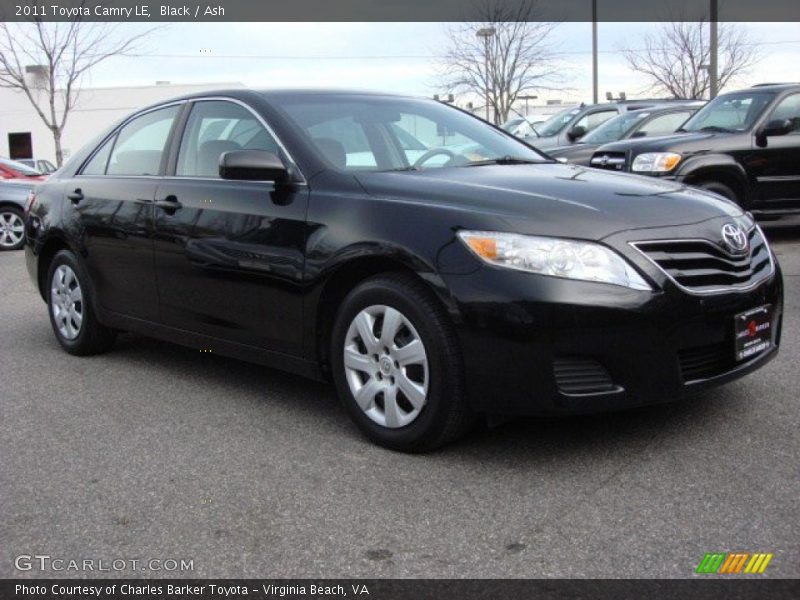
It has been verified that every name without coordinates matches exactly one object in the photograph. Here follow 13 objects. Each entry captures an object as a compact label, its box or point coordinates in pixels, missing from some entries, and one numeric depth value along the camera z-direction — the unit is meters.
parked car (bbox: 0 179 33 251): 12.75
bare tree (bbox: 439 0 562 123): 30.36
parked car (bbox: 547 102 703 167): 12.83
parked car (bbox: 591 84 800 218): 9.50
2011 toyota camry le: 3.46
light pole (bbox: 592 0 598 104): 29.95
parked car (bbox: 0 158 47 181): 13.81
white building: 50.34
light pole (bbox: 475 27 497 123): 29.72
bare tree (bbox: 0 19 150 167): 22.70
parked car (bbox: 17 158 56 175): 35.50
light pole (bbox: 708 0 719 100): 20.00
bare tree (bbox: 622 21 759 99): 32.66
